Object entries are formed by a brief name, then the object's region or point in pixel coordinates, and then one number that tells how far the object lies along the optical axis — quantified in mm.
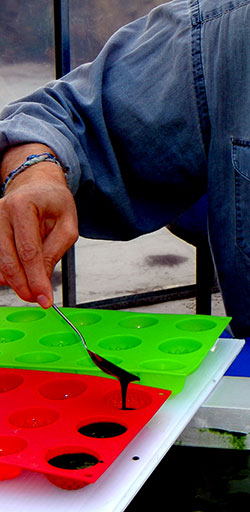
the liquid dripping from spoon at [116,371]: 1243
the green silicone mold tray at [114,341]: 1302
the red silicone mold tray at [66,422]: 1135
